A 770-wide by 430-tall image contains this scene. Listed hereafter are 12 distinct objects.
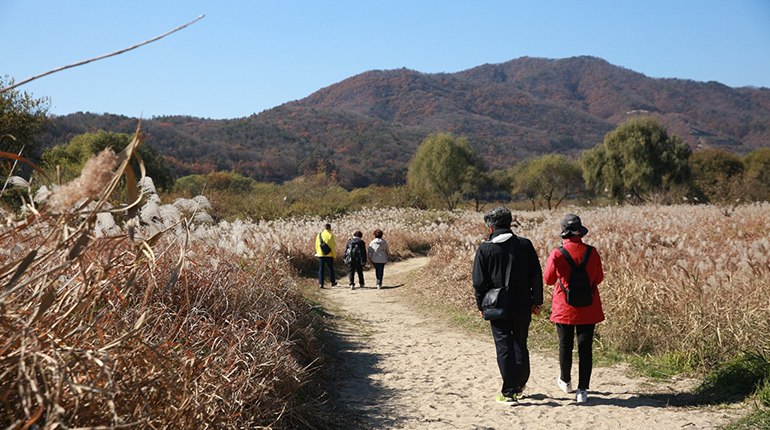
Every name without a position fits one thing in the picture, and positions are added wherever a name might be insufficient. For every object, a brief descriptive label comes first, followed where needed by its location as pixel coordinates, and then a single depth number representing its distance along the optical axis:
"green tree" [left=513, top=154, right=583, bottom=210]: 54.84
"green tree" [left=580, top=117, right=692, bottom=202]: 42.84
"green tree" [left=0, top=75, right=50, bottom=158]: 17.42
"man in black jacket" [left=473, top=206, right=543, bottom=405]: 4.73
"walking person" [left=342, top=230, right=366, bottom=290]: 12.69
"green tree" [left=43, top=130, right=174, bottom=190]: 32.47
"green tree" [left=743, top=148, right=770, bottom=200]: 35.64
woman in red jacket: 4.71
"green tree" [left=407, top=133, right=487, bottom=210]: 50.59
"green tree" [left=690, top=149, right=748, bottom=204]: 43.84
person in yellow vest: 12.62
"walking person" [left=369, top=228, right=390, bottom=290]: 13.02
